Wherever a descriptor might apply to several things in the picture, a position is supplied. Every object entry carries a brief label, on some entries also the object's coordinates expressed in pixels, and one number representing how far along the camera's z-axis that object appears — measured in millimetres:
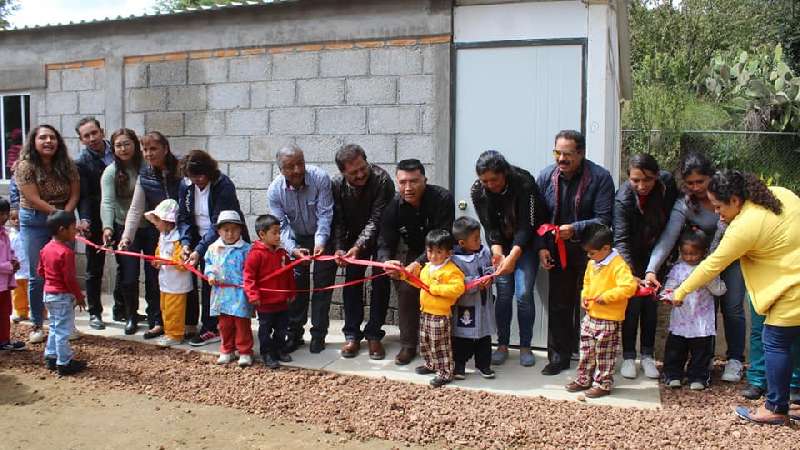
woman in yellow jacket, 4008
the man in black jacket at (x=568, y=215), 4973
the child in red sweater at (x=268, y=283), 5215
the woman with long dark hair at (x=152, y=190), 6023
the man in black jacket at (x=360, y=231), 5494
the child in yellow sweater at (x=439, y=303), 4828
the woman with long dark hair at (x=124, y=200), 6152
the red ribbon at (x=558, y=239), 5008
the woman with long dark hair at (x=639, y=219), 4871
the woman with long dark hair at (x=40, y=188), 5887
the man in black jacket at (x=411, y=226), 5238
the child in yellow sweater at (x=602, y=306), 4582
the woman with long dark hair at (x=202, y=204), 5668
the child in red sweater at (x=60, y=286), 5195
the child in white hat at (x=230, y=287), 5355
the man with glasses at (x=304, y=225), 5513
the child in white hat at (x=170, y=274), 5816
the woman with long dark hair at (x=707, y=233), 4789
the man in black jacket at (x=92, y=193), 6453
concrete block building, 5766
